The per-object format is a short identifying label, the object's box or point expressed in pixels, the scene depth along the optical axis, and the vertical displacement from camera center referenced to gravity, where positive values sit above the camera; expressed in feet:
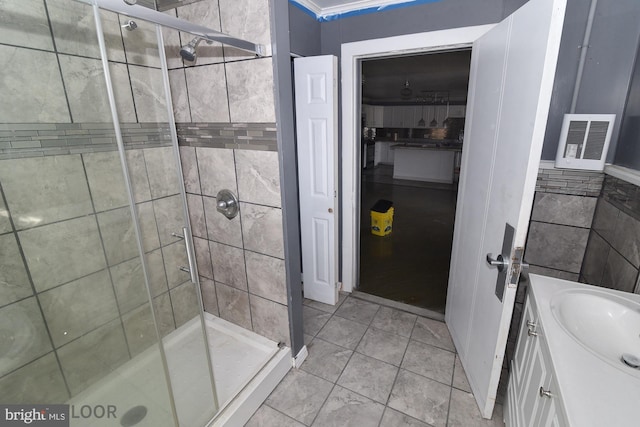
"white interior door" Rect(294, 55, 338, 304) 6.57 -0.92
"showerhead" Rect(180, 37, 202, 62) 4.37 +1.18
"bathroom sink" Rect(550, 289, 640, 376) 3.26 -2.27
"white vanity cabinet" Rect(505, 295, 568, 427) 2.79 -2.81
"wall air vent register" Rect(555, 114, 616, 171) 4.76 -0.26
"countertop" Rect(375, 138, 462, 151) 23.26 -1.34
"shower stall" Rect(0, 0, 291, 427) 3.42 -1.14
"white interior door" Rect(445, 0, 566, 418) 3.60 -0.57
